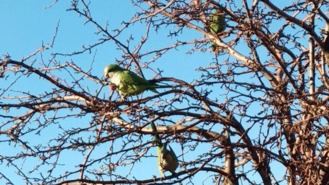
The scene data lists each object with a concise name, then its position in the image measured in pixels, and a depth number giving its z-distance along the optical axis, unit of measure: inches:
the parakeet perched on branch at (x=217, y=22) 478.2
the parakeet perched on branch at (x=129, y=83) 417.1
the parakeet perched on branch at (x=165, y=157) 448.8
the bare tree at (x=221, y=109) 422.9
